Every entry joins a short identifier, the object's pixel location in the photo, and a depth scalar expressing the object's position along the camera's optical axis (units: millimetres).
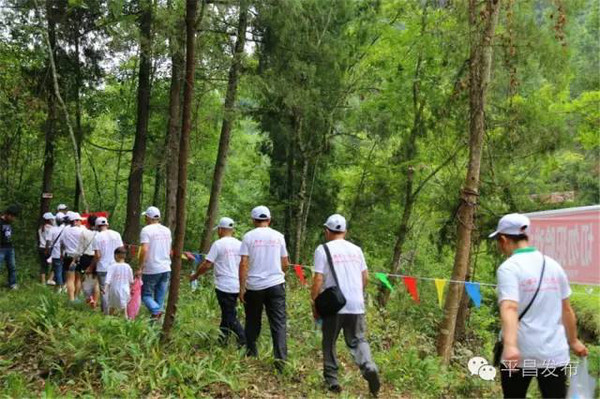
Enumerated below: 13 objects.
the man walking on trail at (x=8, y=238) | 11289
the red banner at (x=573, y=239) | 4426
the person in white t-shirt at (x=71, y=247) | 10336
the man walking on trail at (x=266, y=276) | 6406
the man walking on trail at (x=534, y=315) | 3637
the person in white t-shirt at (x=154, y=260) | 7891
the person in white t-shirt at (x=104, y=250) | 8898
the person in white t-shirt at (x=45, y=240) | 12422
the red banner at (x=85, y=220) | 10839
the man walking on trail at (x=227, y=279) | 7075
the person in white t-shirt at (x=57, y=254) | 11438
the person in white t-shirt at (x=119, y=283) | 8172
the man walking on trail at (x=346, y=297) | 5758
